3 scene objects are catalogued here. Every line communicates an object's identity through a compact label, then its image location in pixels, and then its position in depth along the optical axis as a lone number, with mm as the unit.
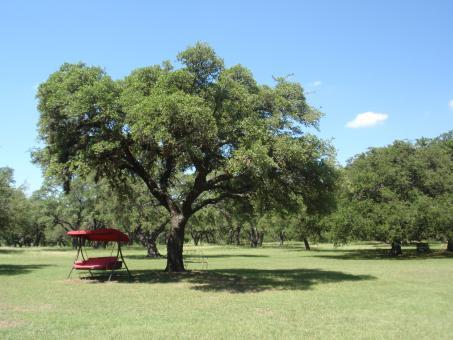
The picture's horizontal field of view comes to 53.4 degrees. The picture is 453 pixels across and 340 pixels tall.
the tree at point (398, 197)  32406
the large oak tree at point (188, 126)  15766
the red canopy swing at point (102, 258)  19234
